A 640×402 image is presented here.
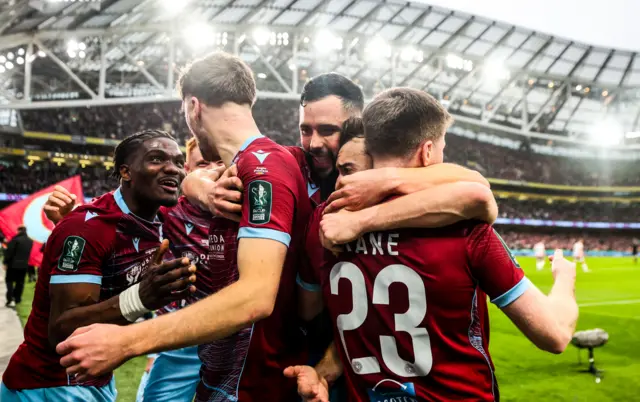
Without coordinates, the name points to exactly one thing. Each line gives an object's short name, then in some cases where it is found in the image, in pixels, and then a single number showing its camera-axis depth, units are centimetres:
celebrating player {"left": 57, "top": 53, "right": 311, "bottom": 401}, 143
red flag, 737
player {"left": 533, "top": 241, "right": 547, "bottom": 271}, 1955
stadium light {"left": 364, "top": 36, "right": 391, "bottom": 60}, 2992
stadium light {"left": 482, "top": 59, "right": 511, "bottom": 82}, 3447
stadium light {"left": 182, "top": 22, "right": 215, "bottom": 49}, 2381
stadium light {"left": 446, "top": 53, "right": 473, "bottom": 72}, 3338
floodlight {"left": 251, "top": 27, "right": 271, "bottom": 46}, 2620
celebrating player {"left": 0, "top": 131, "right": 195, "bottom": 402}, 197
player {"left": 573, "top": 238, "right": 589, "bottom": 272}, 2252
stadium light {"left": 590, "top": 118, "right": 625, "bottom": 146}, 4472
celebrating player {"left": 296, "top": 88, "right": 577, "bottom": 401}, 155
